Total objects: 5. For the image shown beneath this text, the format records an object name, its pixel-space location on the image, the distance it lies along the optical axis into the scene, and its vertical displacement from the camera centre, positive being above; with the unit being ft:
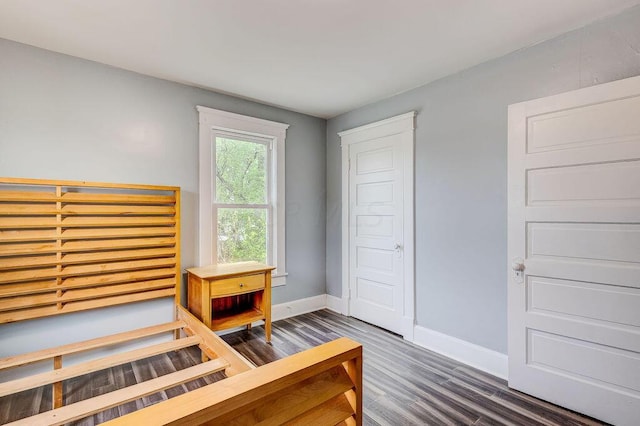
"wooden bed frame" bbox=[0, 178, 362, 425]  3.20 -1.78
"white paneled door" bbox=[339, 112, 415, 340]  9.96 -0.49
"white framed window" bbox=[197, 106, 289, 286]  9.93 +0.73
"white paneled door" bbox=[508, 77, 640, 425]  5.82 -0.85
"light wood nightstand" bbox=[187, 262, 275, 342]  8.50 -2.45
